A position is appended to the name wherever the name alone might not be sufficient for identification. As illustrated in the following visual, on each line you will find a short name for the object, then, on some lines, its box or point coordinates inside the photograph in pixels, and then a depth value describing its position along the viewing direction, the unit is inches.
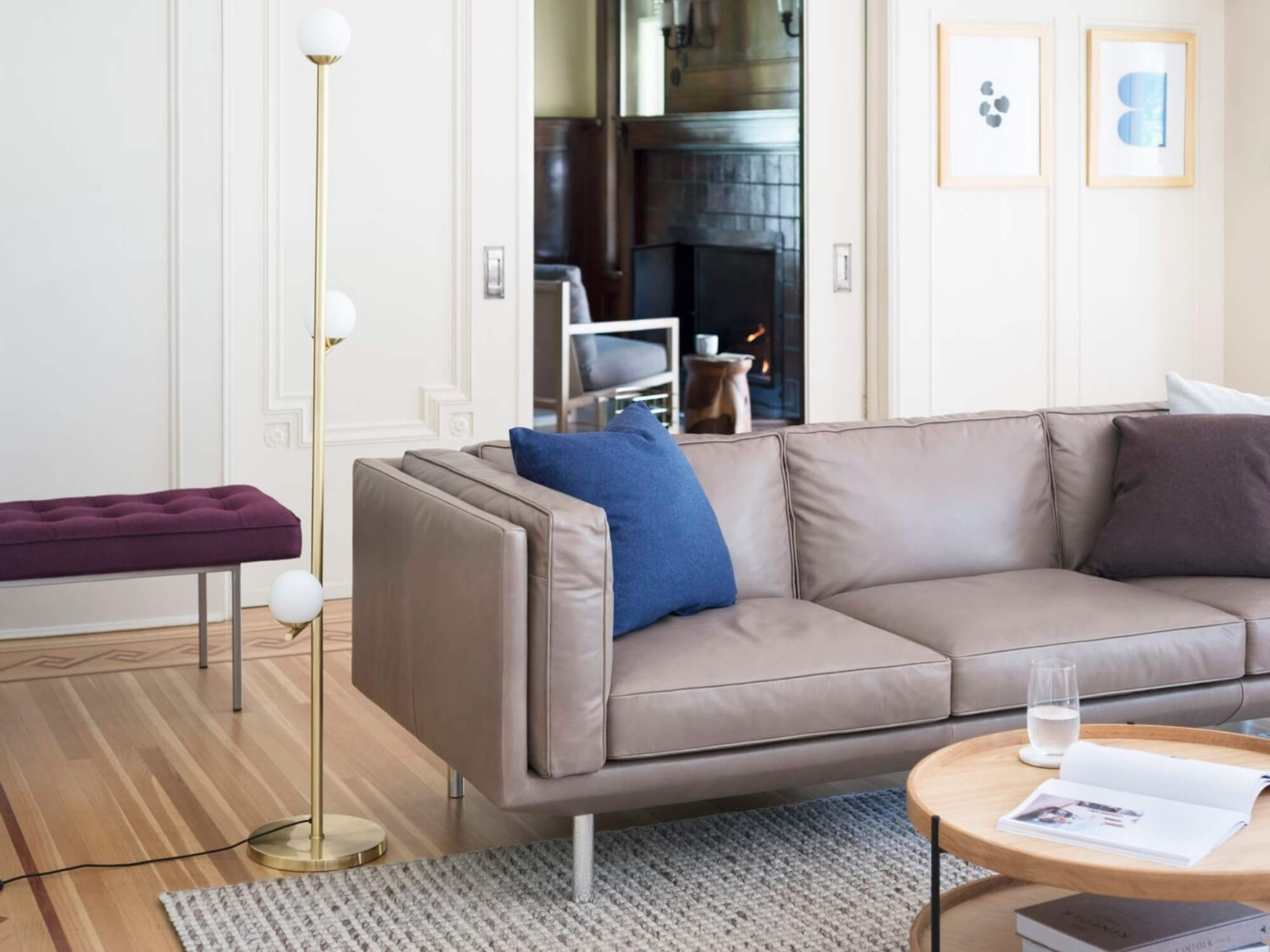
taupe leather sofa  99.6
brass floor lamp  107.4
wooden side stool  255.0
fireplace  290.0
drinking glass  86.8
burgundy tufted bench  136.7
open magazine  76.4
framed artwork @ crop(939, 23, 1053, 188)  221.0
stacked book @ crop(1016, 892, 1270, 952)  78.4
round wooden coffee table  73.1
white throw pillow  140.2
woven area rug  97.9
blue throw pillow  111.6
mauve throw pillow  130.1
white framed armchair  229.8
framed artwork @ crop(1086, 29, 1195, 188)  230.2
